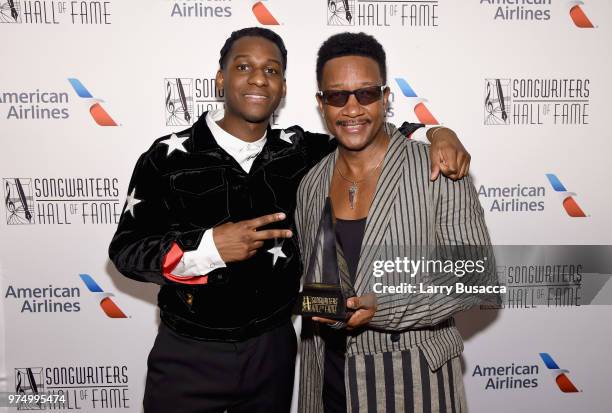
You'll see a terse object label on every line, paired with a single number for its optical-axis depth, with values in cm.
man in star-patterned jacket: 168
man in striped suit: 139
